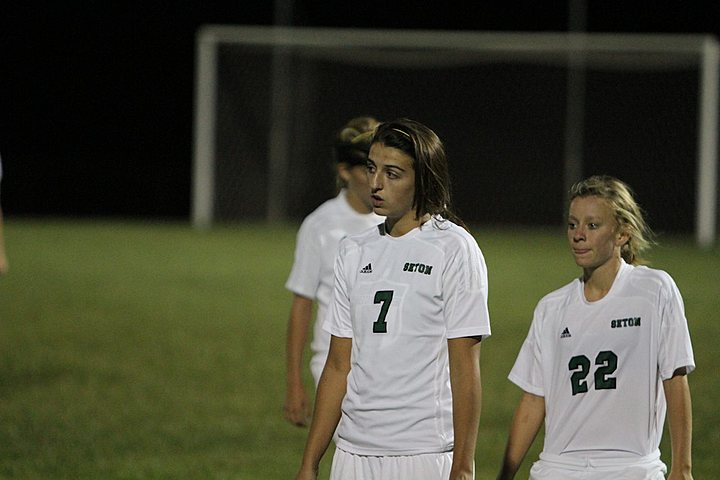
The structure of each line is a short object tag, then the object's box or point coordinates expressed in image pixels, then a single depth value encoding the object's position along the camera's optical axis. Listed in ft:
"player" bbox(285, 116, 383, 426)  36.04
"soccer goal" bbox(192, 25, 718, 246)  153.07
